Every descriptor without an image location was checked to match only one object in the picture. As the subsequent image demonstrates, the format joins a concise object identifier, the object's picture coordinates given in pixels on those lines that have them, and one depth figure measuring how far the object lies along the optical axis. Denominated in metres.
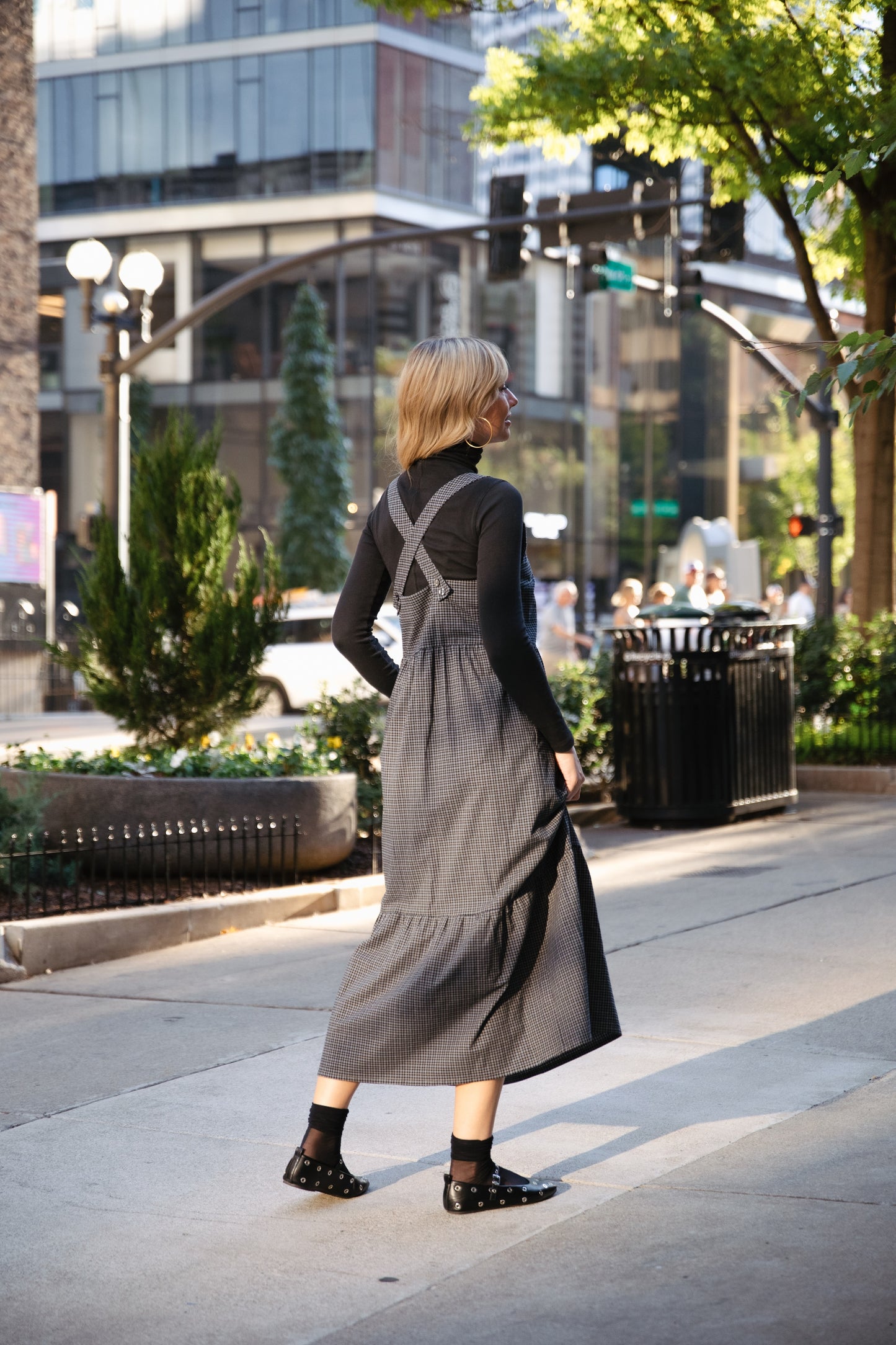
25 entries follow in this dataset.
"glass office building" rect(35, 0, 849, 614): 41.06
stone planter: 8.25
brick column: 24.06
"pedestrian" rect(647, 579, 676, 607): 19.91
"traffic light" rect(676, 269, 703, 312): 19.06
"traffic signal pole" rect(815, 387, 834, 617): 19.16
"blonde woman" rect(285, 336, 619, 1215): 3.83
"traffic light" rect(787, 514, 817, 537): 21.20
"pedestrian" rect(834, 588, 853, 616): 25.95
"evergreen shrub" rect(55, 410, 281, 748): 9.29
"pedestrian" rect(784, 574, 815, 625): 25.88
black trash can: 10.98
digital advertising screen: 24.20
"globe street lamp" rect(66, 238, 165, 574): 16.44
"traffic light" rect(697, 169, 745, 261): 16.41
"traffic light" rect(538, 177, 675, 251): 16.58
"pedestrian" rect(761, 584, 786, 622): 26.71
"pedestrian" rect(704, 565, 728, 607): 21.61
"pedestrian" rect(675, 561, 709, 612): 19.58
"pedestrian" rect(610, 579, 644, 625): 17.70
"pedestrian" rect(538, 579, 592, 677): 17.72
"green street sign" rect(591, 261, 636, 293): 18.41
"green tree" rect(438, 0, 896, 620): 13.73
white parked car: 24.86
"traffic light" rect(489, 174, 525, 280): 16.91
